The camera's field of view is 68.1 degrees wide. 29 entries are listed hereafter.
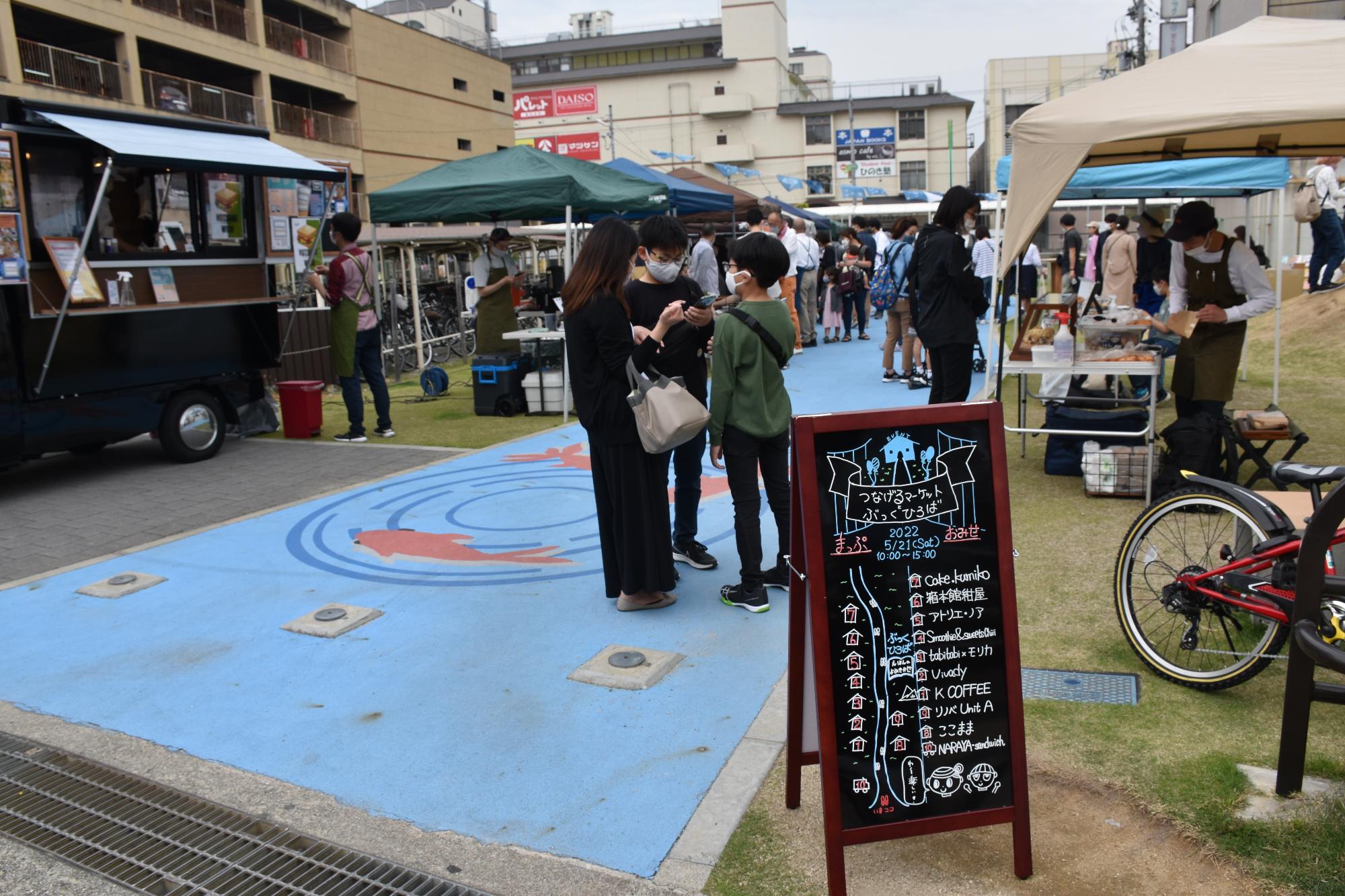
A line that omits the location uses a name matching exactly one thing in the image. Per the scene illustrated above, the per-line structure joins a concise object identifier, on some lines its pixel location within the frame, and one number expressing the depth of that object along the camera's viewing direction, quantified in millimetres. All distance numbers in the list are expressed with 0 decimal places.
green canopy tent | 10086
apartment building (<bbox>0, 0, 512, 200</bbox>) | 23625
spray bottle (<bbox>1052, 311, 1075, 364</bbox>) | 6559
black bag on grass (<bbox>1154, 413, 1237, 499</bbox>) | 6066
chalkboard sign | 2646
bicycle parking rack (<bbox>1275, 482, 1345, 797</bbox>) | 2787
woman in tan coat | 11883
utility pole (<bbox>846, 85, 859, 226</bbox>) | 59469
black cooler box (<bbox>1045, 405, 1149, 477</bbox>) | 6773
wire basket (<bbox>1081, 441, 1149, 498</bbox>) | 6488
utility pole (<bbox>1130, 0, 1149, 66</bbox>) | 33531
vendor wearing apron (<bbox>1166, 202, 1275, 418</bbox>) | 6203
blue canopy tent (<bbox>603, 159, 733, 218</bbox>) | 13500
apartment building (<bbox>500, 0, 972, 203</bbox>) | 60281
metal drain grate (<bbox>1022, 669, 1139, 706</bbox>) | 3715
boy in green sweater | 4488
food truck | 7082
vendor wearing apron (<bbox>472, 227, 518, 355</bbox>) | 11148
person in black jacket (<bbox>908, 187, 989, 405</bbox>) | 7043
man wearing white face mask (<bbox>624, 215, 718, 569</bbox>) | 4750
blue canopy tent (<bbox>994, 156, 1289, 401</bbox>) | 8414
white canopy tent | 4793
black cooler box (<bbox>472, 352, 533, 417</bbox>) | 10766
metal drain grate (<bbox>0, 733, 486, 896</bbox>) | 2855
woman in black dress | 4496
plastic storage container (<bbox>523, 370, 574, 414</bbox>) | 10594
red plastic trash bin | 9727
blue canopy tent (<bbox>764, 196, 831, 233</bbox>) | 22464
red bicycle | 3324
